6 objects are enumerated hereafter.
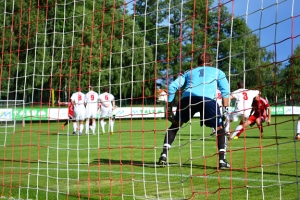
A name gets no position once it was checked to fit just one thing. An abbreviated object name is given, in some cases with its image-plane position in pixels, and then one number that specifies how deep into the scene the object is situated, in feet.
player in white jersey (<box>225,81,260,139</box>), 50.97
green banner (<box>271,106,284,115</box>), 135.74
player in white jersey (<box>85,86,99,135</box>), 67.53
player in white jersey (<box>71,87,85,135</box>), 62.34
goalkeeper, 27.78
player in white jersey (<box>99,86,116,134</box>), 65.31
